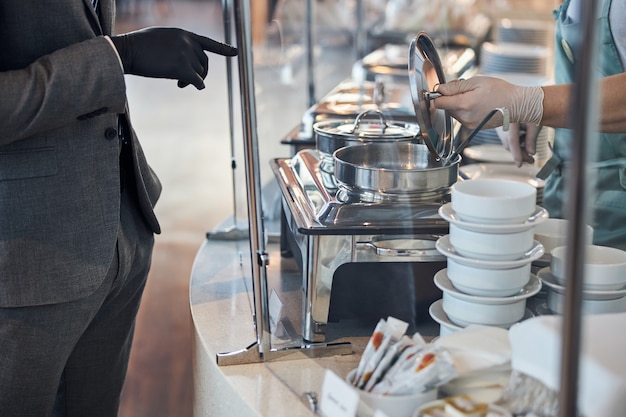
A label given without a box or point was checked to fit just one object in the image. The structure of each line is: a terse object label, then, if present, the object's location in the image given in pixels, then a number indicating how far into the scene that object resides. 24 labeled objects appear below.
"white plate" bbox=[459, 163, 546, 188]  1.68
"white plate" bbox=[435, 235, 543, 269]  1.05
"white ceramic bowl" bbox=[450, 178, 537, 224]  1.03
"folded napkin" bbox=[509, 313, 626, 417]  0.82
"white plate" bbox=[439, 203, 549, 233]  1.03
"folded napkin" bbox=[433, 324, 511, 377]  0.95
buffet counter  1.10
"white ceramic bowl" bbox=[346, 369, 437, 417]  0.92
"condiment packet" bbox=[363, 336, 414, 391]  0.96
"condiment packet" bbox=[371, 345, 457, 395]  0.92
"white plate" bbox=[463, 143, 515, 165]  1.96
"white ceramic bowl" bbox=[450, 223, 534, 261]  1.05
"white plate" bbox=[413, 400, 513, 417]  0.89
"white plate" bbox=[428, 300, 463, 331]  1.09
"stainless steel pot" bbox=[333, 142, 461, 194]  1.21
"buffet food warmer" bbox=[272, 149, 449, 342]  1.16
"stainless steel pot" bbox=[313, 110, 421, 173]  1.42
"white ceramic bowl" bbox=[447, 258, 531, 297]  1.06
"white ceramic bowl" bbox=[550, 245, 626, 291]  1.07
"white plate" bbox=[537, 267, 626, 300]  1.06
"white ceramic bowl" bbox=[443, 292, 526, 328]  1.07
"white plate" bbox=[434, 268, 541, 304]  1.06
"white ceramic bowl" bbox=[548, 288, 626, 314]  1.06
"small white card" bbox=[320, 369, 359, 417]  0.91
